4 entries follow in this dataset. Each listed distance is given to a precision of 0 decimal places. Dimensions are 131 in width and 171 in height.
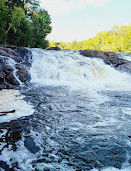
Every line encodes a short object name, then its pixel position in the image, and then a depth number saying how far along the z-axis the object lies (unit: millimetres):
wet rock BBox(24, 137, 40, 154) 1917
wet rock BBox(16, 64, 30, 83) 7048
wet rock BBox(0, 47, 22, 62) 7519
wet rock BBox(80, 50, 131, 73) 12228
